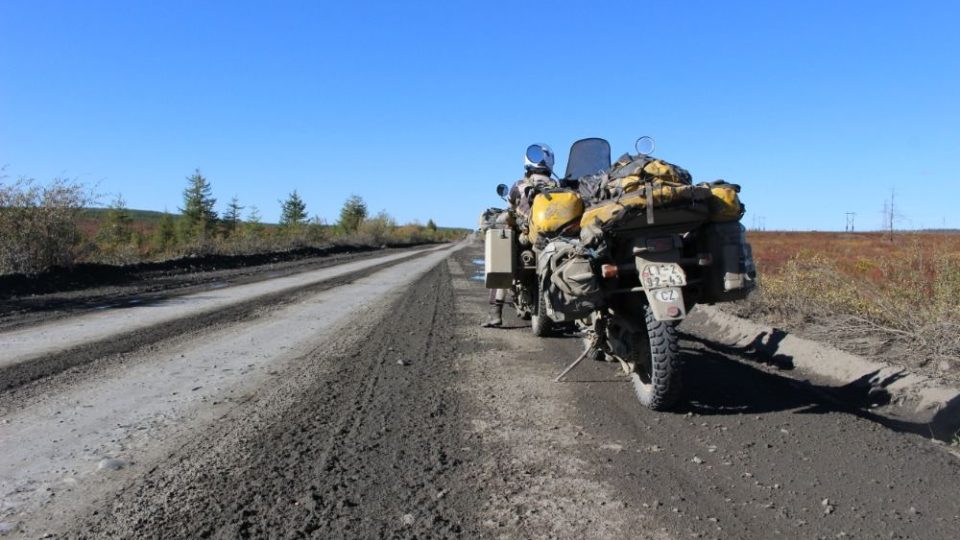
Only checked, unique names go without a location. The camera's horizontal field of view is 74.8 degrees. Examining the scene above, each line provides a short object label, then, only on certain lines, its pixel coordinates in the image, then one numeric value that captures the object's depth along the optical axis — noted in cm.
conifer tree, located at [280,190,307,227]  5346
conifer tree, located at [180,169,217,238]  4081
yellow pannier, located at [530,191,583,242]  517
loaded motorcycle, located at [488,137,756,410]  449
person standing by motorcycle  655
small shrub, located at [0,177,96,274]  1539
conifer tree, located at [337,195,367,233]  6925
